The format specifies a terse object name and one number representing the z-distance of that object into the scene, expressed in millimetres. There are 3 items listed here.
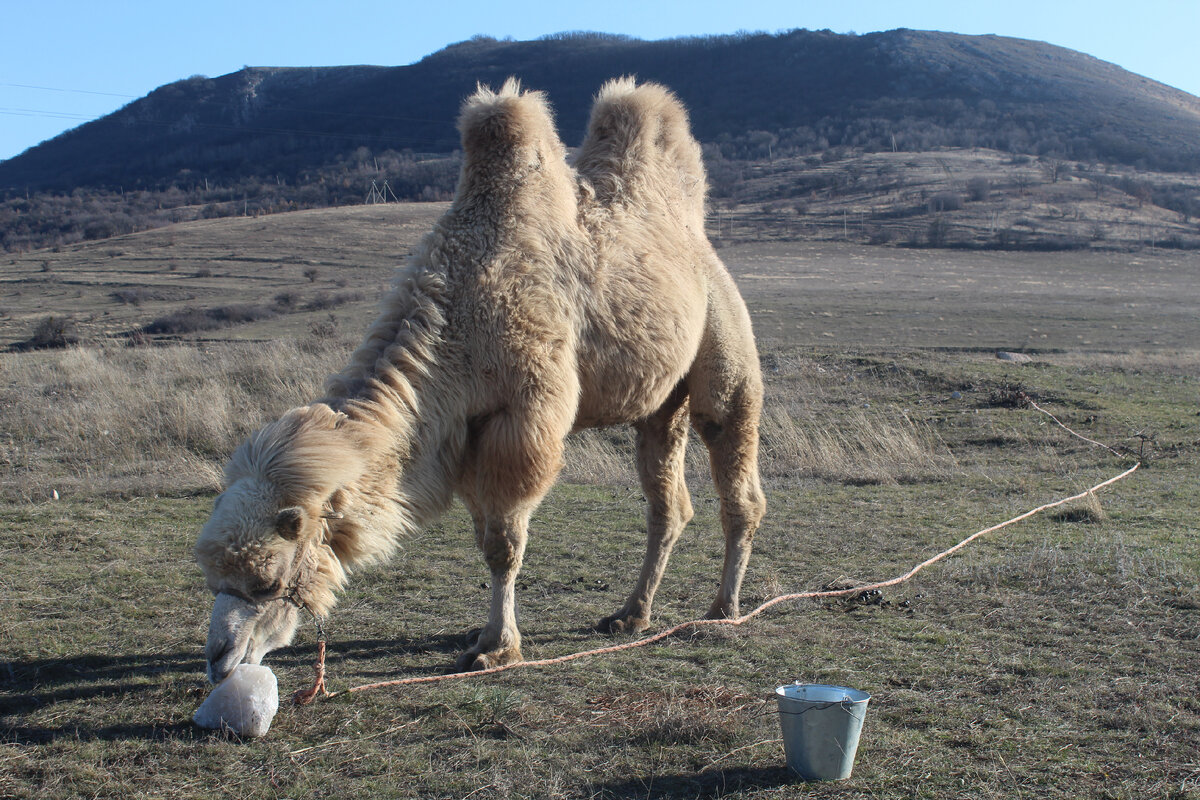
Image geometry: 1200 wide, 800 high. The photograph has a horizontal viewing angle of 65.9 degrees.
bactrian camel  3717
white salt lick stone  3584
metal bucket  3141
